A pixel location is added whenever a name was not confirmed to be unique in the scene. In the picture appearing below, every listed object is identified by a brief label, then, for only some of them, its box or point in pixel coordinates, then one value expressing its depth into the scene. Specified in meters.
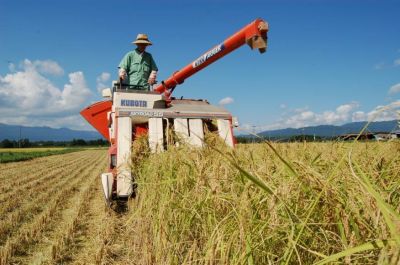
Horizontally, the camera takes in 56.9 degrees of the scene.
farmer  7.38
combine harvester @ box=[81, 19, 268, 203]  5.11
